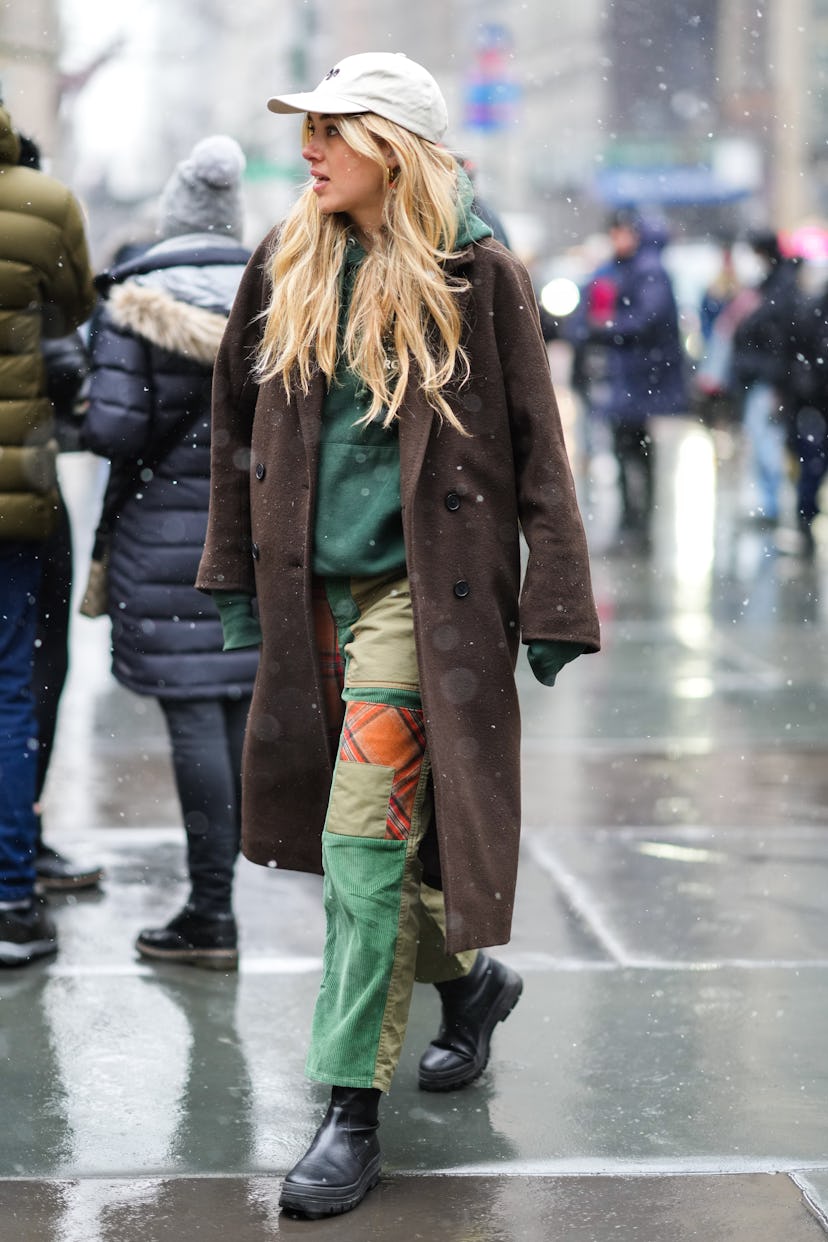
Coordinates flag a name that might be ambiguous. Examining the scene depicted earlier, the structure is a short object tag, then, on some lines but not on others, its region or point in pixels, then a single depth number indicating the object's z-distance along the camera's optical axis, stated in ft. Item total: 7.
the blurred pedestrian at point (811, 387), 42.65
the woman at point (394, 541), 11.30
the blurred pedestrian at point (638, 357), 43.57
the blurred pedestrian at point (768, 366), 43.11
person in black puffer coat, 15.28
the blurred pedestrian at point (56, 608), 15.99
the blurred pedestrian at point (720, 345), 58.01
